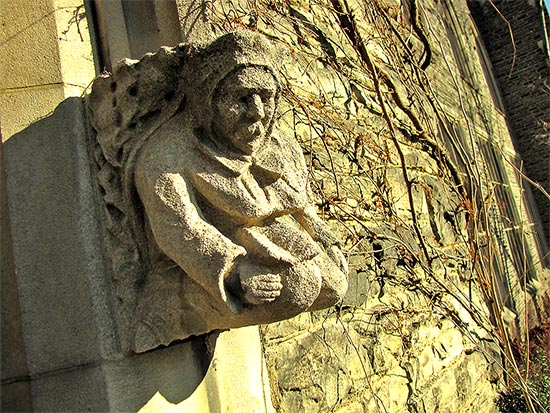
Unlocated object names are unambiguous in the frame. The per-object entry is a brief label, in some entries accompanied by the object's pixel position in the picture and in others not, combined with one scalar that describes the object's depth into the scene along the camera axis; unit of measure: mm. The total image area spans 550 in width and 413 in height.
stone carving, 1399
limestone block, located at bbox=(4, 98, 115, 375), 1516
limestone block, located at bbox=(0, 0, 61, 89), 1656
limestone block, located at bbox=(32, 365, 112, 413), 1472
